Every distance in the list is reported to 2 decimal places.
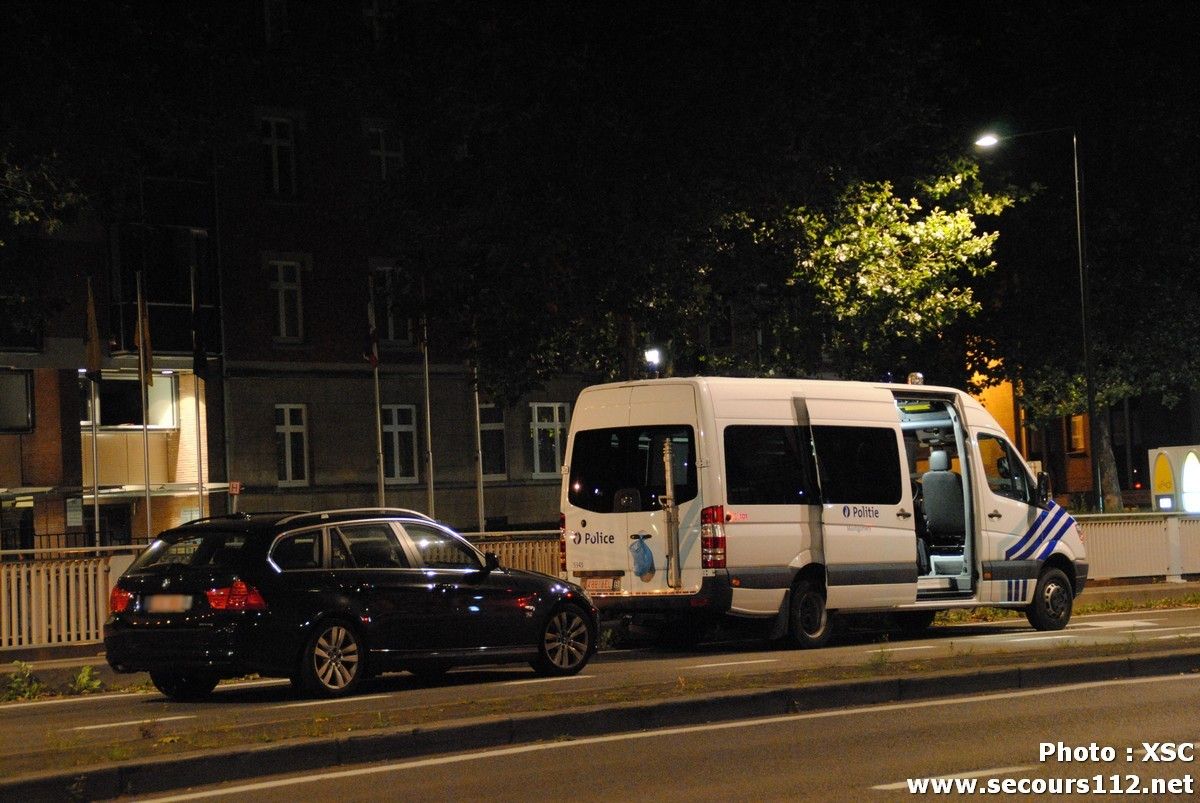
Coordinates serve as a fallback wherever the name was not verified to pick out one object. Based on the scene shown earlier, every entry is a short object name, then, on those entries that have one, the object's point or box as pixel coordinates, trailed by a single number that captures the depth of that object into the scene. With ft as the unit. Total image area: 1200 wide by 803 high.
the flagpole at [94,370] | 106.63
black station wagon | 45.09
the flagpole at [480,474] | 131.05
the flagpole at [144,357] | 109.40
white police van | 57.16
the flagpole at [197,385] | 124.98
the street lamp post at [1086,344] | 114.62
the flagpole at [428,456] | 132.36
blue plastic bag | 58.03
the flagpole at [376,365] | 120.98
